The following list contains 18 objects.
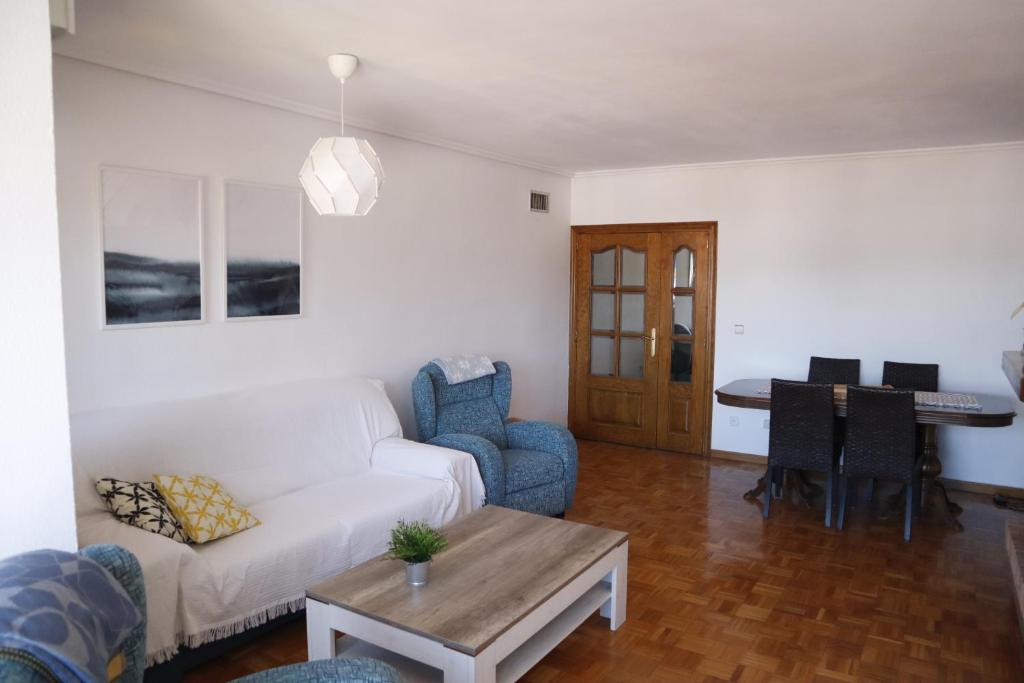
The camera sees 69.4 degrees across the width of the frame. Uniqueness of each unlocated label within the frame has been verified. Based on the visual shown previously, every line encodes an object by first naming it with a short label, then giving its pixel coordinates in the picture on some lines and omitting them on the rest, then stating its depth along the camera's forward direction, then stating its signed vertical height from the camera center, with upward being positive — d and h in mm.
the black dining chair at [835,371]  5273 -538
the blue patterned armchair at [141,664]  1723 -898
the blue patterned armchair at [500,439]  3981 -857
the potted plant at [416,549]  2531 -888
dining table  4074 -671
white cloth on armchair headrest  4445 -467
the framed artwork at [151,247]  3160 +178
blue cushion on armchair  4051 -998
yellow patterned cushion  2854 -871
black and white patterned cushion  2727 -822
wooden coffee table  2250 -1024
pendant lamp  3068 +490
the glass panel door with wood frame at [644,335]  6047 -353
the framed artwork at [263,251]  3660 +194
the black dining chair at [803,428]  4332 -789
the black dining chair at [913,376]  5000 -543
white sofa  2596 -908
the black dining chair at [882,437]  4133 -796
